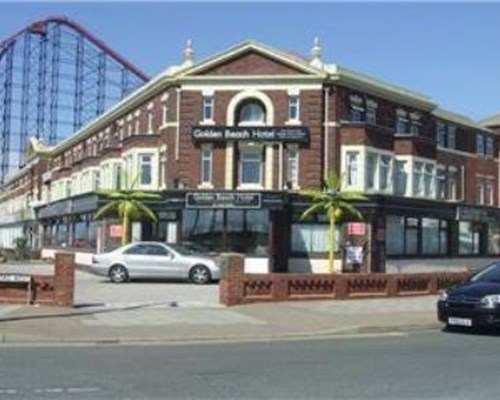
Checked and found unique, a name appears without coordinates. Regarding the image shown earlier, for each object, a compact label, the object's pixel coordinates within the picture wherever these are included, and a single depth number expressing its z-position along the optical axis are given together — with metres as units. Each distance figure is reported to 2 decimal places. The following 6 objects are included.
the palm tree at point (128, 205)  46.62
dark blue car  18.92
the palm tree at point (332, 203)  45.34
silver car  36.19
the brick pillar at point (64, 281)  23.38
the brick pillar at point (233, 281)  24.97
